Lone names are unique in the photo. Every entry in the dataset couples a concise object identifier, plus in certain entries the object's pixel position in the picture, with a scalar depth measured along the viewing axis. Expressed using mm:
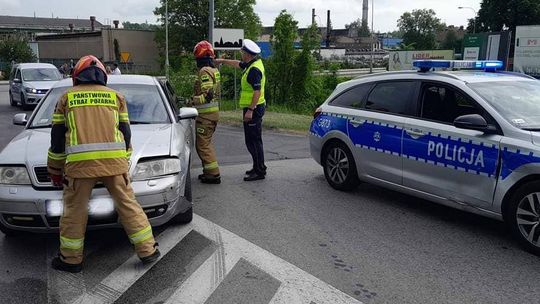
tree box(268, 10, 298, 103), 18391
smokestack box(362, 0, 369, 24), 141675
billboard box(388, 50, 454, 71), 44906
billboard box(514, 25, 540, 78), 29844
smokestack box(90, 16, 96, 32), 95962
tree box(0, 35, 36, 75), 49688
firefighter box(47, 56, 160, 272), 3932
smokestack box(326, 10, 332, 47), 91738
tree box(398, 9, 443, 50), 108625
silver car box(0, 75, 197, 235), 4230
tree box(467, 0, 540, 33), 66812
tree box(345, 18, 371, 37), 141588
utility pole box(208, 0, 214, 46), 16156
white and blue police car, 4578
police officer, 7012
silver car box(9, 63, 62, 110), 18672
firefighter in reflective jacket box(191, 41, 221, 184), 6980
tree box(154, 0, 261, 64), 61625
